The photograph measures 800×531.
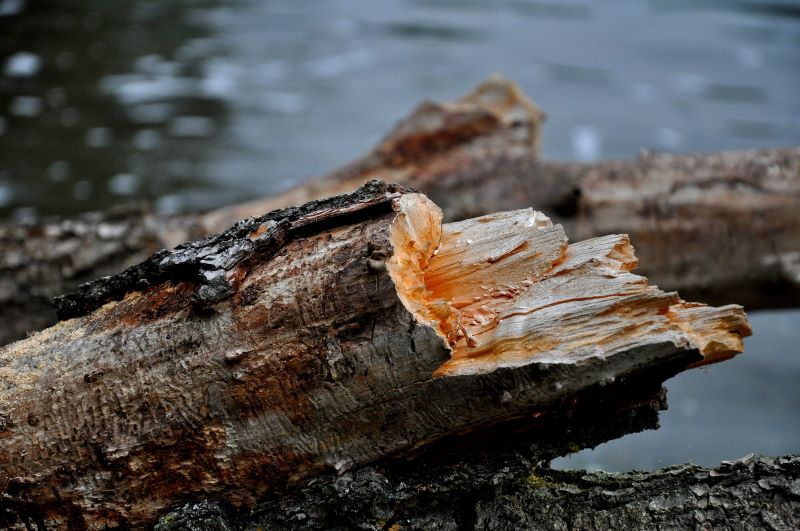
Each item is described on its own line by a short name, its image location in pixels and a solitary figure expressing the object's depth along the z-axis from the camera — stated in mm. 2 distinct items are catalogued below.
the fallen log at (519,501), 2916
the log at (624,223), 3719
